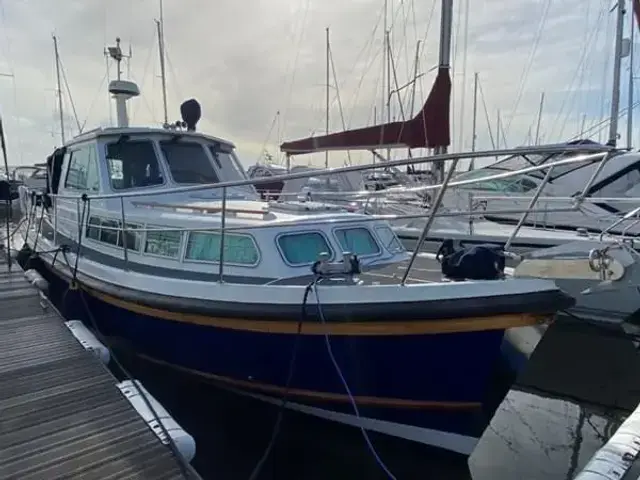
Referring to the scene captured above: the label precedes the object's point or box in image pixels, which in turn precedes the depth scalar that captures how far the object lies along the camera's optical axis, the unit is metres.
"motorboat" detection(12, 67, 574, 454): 3.82
